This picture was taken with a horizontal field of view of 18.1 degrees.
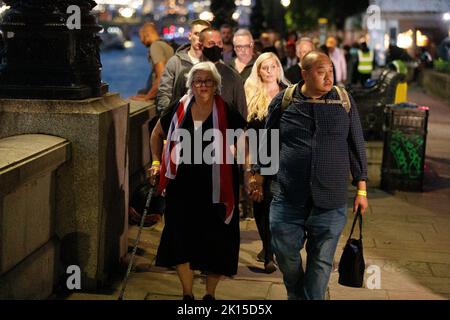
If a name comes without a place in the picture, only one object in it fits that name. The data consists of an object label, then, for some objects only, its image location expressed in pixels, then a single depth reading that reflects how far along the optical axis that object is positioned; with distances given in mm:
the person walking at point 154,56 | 16530
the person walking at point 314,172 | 8689
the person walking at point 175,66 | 13180
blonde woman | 11980
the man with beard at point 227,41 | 22395
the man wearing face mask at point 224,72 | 12300
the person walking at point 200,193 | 9686
